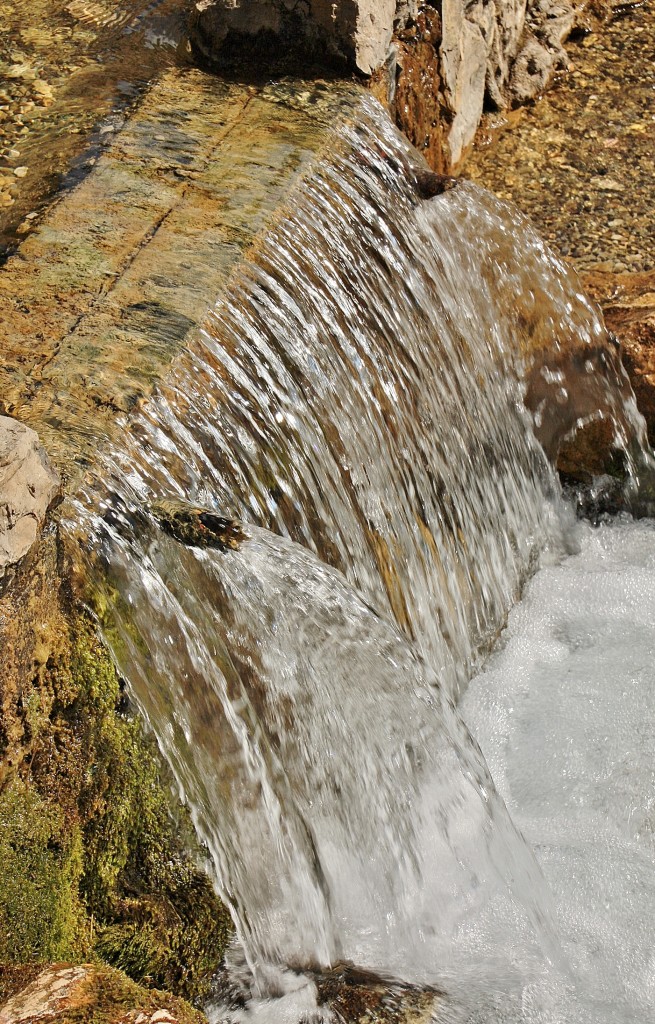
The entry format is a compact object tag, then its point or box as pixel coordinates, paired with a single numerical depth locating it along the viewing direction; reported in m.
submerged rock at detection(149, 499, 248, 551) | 2.76
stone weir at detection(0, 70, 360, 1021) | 2.42
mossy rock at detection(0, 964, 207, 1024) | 2.11
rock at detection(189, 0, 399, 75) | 4.63
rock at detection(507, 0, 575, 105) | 6.45
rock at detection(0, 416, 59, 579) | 2.42
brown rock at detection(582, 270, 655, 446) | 4.72
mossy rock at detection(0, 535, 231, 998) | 2.40
